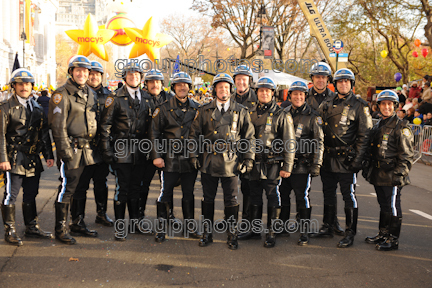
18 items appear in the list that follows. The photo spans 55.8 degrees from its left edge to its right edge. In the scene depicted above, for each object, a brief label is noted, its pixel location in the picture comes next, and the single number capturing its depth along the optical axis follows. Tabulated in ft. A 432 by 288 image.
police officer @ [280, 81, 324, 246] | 17.65
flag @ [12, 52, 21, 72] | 57.64
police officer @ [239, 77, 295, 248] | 17.38
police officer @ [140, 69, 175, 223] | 19.71
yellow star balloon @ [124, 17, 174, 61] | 47.91
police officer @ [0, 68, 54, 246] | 16.62
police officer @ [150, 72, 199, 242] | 17.70
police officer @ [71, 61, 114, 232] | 18.13
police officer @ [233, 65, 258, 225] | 19.60
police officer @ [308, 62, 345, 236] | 19.26
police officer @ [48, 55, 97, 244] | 16.66
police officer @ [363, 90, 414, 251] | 16.56
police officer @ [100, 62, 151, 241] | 17.87
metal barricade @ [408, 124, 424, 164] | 40.91
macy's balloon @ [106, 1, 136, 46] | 53.93
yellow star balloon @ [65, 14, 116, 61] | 47.06
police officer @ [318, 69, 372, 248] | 17.60
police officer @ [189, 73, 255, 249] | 16.67
